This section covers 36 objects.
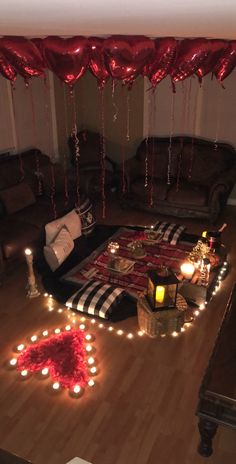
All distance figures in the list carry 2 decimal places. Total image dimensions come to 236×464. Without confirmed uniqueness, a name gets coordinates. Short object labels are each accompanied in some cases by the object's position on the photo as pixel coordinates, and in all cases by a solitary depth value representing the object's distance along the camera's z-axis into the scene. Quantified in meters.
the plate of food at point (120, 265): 4.03
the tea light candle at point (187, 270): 3.85
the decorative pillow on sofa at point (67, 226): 4.18
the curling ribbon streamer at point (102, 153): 6.23
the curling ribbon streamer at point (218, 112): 5.86
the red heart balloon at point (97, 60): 2.02
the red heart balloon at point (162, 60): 2.17
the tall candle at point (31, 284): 3.86
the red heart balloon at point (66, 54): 1.99
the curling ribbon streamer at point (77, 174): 5.47
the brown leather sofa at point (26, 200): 4.23
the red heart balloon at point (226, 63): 2.59
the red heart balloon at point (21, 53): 2.15
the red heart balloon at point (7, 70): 2.66
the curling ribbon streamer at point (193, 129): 6.07
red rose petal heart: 2.98
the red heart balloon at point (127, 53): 1.94
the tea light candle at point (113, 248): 4.25
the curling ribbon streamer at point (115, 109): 6.61
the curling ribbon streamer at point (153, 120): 6.34
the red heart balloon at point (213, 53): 2.34
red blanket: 4.01
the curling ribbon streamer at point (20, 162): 5.36
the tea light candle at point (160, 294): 3.17
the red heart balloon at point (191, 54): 2.30
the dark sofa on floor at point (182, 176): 5.59
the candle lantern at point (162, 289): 3.17
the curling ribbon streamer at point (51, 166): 5.14
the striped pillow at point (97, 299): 3.50
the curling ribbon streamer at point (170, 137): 6.23
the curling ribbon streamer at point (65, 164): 5.41
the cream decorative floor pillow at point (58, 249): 4.06
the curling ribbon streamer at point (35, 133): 5.48
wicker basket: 3.29
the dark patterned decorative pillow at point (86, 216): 4.71
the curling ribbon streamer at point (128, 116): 6.50
